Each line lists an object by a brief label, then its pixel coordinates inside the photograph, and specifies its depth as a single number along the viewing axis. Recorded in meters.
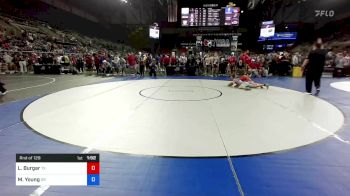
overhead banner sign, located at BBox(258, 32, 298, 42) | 30.98
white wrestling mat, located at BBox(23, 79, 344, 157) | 3.57
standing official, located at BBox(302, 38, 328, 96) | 8.01
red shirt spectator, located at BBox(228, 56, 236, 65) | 15.55
